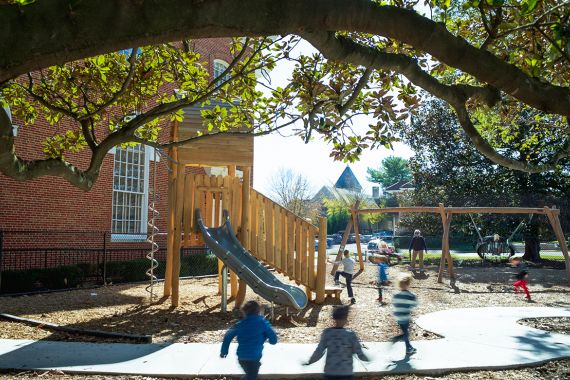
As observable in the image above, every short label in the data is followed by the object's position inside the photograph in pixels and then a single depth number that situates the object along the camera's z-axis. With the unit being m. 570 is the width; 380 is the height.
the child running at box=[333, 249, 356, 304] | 12.98
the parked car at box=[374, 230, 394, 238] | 62.05
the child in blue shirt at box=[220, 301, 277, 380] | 5.00
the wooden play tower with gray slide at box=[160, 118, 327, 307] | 11.91
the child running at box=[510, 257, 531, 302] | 13.85
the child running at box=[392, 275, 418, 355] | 7.17
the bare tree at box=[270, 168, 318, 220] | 44.79
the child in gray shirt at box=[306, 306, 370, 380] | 4.82
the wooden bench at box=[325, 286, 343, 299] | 12.52
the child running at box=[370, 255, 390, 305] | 12.66
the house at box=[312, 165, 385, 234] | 62.66
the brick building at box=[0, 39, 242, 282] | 15.15
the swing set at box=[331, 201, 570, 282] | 17.72
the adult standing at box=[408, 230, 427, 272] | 21.00
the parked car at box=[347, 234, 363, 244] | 54.57
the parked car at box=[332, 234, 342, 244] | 50.95
